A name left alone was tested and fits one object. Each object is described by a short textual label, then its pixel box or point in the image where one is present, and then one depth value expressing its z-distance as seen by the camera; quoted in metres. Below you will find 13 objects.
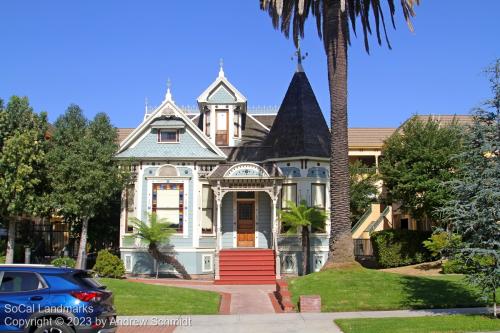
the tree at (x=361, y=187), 36.38
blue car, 9.33
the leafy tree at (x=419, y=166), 26.22
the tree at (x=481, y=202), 12.58
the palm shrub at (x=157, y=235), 25.17
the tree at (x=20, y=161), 23.45
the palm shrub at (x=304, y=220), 24.28
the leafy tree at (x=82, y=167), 24.56
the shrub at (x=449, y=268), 23.06
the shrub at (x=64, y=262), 23.22
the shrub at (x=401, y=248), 27.34
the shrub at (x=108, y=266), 24.33
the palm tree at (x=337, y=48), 19.84
